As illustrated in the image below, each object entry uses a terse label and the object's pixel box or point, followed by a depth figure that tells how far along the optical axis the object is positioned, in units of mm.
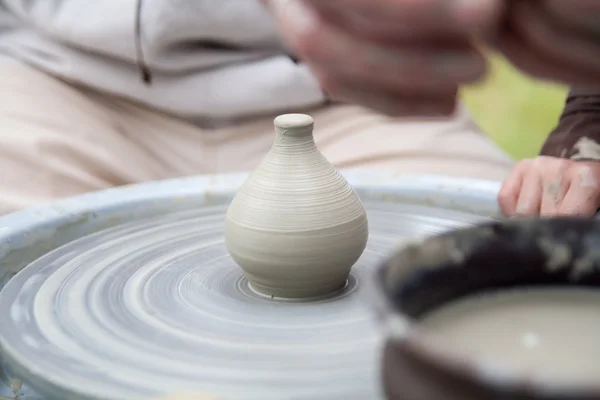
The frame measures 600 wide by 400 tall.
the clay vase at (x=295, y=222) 718
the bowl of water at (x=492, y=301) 540
